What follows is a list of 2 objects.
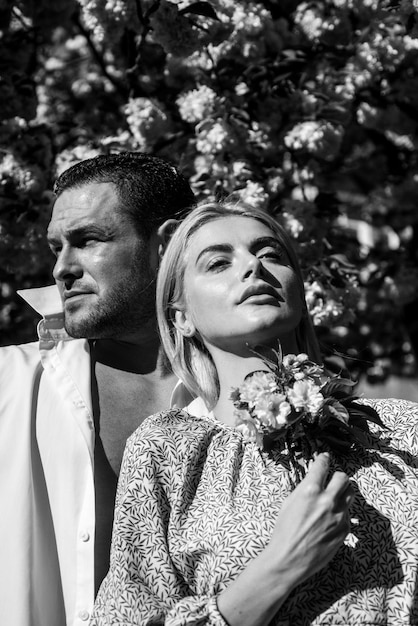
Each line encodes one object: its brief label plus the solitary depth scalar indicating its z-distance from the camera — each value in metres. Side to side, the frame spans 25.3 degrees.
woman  1.96
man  2.64
